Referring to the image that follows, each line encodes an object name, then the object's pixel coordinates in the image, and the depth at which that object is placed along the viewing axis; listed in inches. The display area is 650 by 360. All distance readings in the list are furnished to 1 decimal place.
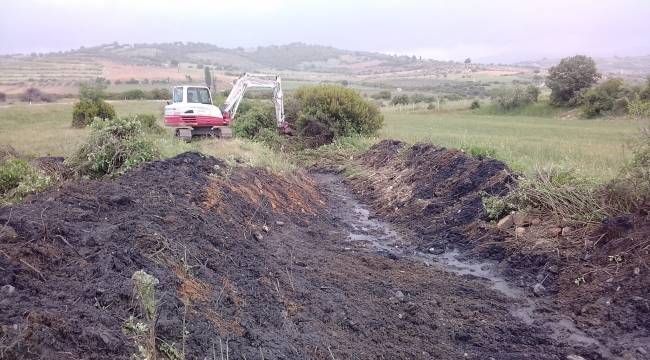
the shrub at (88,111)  989.2
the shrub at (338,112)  797.2
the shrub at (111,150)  385.4
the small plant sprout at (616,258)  235.3
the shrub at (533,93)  1688.0
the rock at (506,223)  309.7
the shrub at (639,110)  267.6
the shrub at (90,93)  1650.0
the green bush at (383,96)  2639.0
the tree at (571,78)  1502.2
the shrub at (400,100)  2339.2
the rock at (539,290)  243.7
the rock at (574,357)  182.5
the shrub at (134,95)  2169.0
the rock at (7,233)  186.2
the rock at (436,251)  315.0
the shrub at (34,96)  1925.7
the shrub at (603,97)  1330.0
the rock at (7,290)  144.5
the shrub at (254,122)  822.5
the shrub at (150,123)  837.8
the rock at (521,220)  304.6
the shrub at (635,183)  260.5
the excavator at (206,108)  700.0
